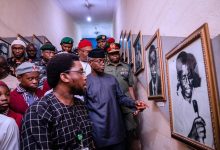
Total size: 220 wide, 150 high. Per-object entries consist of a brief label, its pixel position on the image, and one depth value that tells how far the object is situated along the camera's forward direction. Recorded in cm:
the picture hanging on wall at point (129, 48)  272
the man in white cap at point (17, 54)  228
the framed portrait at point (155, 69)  134
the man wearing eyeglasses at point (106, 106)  155
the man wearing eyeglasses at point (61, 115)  92
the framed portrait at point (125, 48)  317
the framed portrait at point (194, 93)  76
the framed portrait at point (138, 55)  194
